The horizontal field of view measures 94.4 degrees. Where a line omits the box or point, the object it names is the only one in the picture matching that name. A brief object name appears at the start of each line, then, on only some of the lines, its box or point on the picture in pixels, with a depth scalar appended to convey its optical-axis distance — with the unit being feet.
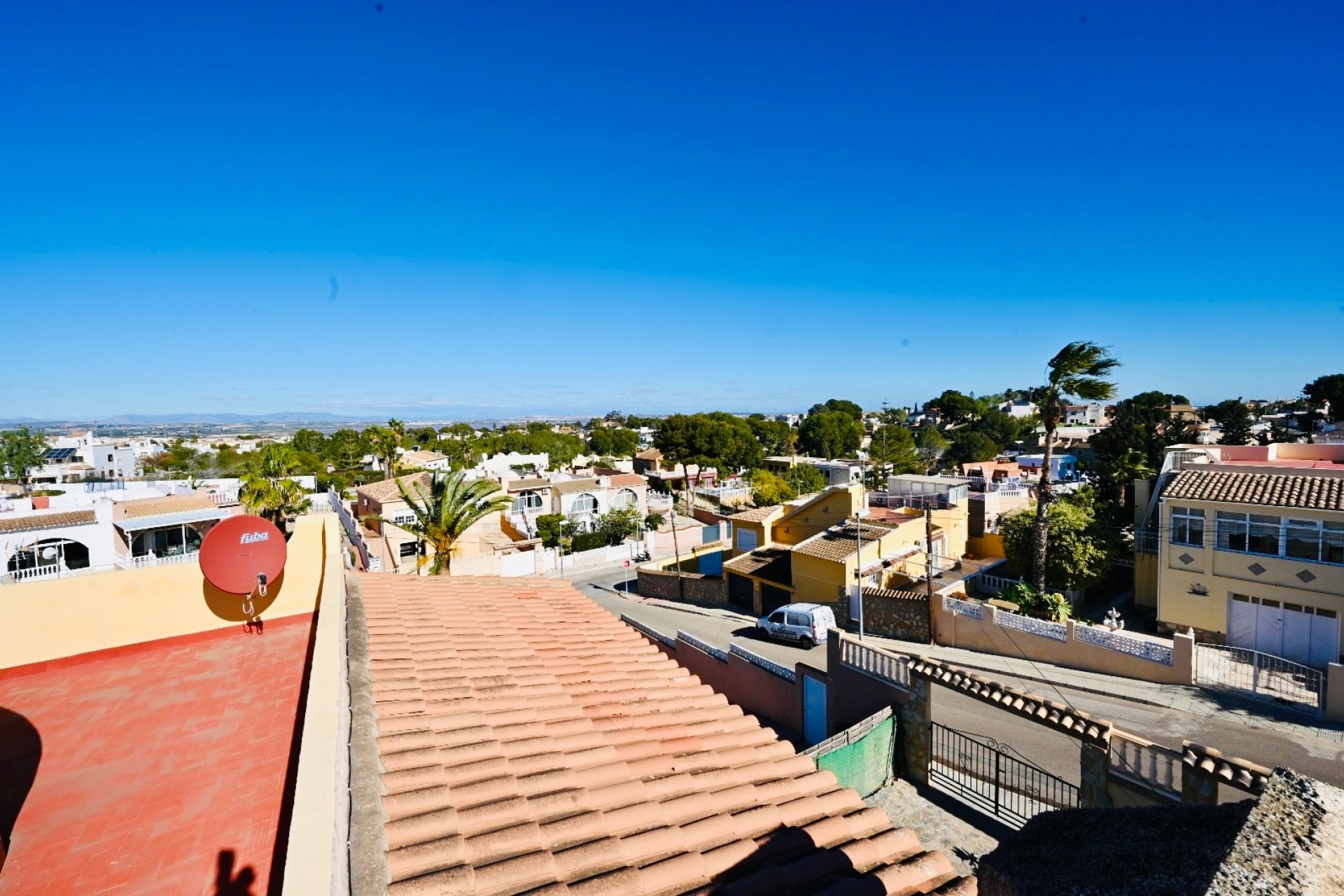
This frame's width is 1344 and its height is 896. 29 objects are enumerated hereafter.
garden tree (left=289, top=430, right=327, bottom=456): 320.91
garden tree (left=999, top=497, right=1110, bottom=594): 71.77
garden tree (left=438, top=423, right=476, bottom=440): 440.04
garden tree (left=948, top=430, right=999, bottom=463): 261.85
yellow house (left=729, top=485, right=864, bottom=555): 91.30
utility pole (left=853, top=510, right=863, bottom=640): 74.54
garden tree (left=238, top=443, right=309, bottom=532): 84.79
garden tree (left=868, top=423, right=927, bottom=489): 211.61
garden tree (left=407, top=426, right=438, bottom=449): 356.38
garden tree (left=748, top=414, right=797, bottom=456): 310.24
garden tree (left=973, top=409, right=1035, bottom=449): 297.33
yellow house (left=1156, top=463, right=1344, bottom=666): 54.19
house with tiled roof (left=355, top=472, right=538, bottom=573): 110.32
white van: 71.00
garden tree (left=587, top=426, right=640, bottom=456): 325.83
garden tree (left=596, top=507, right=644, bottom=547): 135.33
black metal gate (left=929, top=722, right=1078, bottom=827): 34.12
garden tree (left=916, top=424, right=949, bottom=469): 276.21
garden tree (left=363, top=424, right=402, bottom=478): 193.06
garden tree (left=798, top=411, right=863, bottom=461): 283.18
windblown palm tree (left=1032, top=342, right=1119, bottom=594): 65.41
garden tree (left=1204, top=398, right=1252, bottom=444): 192.65
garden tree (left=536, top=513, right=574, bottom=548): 135.44
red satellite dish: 26.37
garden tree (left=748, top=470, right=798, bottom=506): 164.55
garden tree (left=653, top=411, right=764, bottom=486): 213.66
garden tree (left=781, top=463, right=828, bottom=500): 183.73
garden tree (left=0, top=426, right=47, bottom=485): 189.88
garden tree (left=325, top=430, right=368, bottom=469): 274.77
